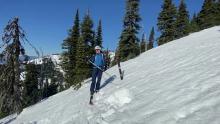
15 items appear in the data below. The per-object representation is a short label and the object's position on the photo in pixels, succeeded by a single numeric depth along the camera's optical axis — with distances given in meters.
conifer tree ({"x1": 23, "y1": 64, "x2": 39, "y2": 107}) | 29.35
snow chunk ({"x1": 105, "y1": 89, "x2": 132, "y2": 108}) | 5.79
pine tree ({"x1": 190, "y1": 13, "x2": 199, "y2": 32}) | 25.33
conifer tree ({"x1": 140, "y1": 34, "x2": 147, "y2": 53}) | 46.20
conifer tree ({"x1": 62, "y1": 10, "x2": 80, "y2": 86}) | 26.14
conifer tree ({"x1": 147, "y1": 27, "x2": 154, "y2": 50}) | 50.61
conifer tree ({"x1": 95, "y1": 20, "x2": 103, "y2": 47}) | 27.44
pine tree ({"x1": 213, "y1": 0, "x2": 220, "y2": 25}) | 20.64
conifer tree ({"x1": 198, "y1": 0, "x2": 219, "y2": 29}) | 24.31
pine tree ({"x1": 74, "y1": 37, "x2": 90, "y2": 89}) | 20.31
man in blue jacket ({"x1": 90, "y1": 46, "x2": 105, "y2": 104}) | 7.54
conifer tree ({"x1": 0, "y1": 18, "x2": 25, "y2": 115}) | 12.26
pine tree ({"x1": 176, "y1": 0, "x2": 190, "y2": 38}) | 27.72
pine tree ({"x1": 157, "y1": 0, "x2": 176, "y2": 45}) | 25.80
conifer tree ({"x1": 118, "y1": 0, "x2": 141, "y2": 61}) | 21.61
